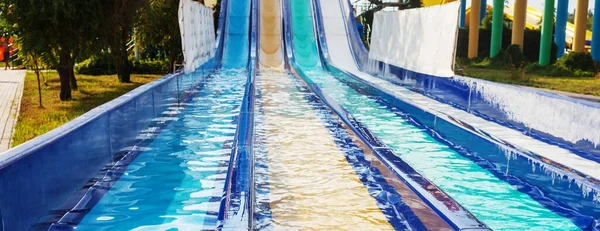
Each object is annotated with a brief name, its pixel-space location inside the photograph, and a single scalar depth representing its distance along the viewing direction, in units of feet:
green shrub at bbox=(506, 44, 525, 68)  51.62
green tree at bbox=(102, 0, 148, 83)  31.68
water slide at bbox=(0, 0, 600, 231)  10.71
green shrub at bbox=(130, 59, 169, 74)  52.95
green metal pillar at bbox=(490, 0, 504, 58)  58.49
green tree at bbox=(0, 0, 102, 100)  28.35
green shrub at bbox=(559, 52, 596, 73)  46.06
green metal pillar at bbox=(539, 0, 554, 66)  51.98
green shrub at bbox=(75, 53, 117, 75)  51.21
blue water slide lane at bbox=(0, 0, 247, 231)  9.04
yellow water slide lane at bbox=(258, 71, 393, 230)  11.10
